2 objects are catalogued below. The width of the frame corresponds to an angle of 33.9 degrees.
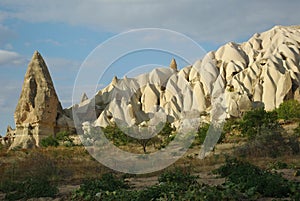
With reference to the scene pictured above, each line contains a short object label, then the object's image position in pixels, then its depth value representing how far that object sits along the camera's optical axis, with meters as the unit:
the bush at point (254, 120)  23.92
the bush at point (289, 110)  30.27
